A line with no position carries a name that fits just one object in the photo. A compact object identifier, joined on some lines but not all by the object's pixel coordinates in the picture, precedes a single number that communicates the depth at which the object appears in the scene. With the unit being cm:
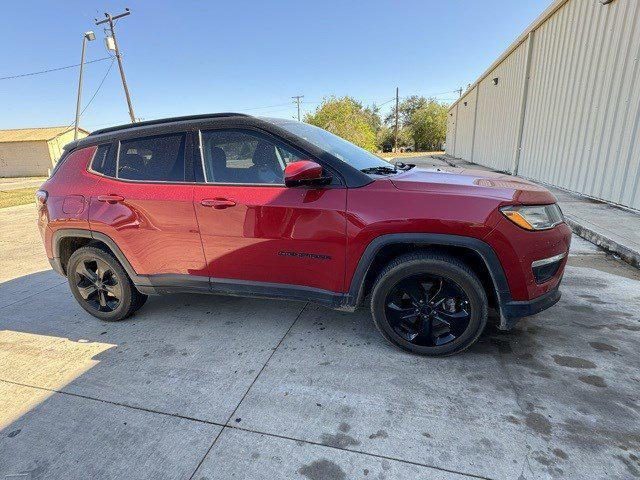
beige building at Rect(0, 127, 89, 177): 3397
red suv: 238
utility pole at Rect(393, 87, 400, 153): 4859
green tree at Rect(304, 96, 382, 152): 3197
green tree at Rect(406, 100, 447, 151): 5388
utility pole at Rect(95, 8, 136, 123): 2019
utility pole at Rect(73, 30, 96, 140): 1944
